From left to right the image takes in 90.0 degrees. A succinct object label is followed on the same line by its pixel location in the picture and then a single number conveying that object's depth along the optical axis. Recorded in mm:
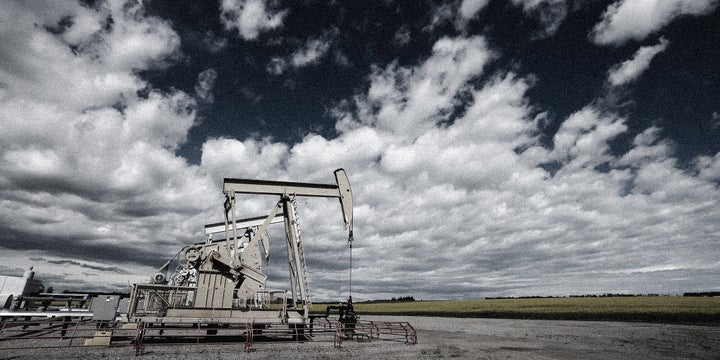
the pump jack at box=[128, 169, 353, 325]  12281
